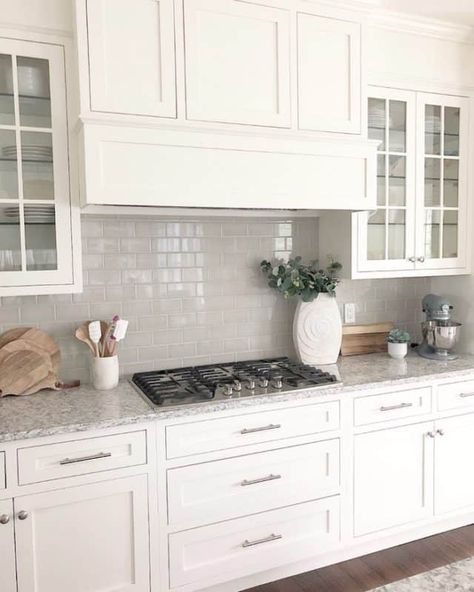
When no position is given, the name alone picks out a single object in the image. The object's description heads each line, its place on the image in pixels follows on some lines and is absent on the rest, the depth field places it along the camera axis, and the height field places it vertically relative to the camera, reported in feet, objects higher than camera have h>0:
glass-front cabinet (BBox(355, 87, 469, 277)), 9.14 +1.22
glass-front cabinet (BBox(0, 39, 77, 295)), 6.99 +1.18
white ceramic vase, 9.22 -1.36
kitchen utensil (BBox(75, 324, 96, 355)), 7.77 -1.19
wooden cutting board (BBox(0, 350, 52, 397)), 7.38 -1.60
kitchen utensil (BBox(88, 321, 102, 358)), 7.68 -1.14
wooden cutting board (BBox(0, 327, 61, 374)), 7.67 -1.21
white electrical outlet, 10.23 -1.15
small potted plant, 9.62 -1.68
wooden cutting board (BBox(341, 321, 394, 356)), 9.91 -1.64
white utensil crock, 7.70 -1.72
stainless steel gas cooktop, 7.20 -1.92
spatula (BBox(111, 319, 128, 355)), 7.71 -1.12
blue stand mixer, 9.51 -1.45
